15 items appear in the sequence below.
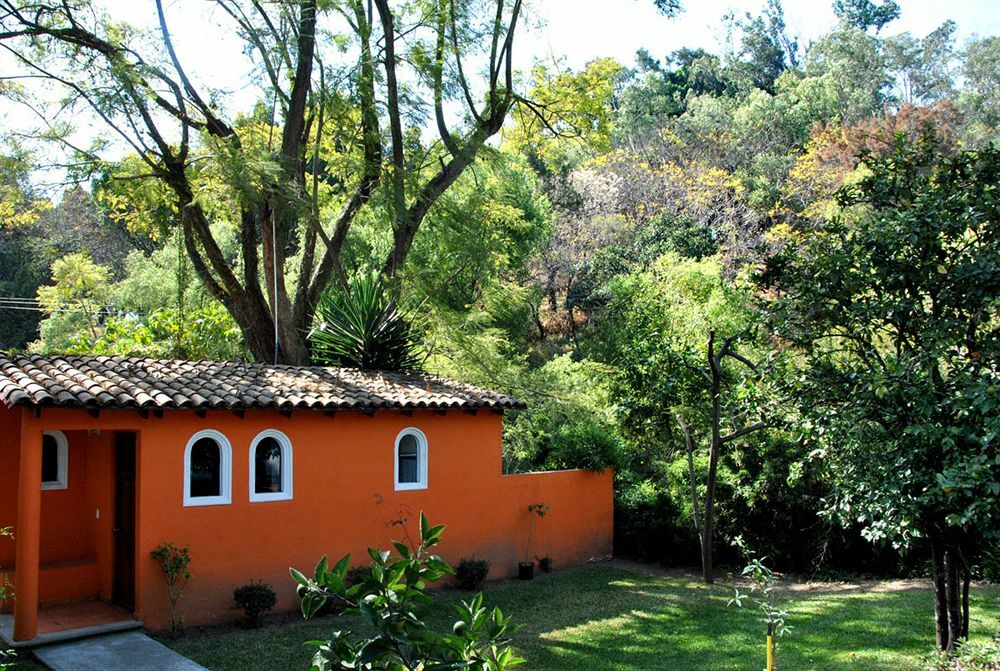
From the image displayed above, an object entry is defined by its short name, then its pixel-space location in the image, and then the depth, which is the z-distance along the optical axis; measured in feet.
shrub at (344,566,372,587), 38.37
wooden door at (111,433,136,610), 35.42
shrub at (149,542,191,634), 34.19
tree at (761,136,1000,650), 23.57
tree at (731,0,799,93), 166.61
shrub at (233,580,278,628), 35.63
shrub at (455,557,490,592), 43.93
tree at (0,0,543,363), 52.44
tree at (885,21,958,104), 153.28
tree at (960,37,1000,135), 151.53
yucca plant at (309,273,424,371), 49.60
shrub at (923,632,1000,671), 24.13
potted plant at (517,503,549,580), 47.78
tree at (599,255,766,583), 42.57
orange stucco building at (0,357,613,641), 33.04
